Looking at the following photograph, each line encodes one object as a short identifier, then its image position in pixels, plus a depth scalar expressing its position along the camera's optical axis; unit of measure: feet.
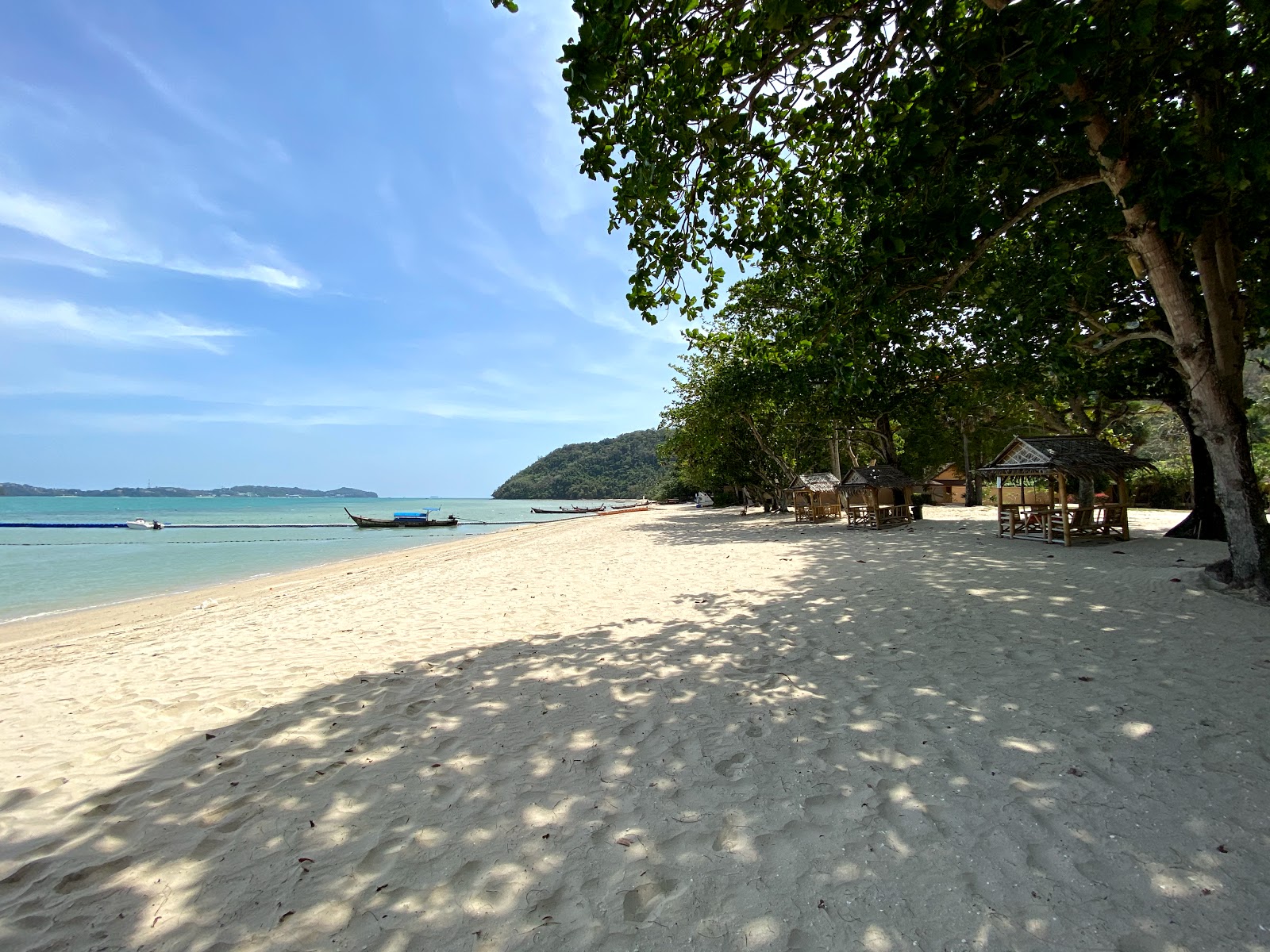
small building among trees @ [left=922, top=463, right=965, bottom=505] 138.76
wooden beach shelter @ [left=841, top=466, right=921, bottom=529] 59.93
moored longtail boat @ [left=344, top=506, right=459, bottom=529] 150.10
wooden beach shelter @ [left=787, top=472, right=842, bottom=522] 74.59
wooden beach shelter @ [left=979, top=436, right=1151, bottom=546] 40.40
